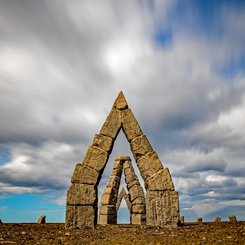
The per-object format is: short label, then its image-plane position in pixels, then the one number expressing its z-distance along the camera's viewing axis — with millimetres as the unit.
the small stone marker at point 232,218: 20234
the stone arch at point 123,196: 27750
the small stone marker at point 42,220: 19978
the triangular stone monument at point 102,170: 11031
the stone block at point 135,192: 21172
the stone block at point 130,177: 21656
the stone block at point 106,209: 20484
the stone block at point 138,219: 20470
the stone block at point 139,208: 20766
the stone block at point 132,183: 21734
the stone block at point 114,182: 21059
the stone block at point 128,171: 21789
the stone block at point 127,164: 22109
